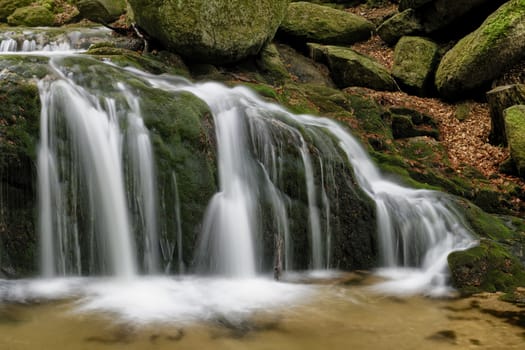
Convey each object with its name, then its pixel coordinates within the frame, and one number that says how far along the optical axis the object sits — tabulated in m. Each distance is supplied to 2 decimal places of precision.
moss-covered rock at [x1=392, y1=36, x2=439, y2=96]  12.12
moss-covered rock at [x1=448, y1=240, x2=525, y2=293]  5.24
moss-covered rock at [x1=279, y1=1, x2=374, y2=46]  13.03
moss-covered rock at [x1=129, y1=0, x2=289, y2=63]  8.76
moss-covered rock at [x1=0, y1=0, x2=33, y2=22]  16.31
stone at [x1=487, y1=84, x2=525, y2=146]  9.59
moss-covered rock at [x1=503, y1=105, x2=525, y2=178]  8.73
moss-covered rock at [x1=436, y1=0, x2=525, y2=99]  10.45
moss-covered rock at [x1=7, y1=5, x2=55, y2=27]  15.27
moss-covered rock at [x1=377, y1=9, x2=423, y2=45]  13.41
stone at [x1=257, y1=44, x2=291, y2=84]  10.53
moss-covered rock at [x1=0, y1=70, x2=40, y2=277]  4.97
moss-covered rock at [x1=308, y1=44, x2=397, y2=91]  11.60
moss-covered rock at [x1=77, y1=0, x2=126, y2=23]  14.35
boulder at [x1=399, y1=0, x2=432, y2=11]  12.99
